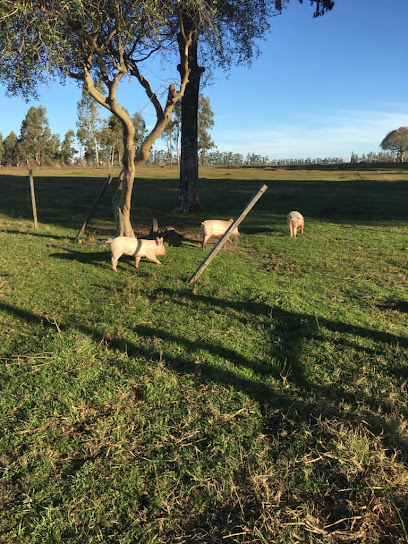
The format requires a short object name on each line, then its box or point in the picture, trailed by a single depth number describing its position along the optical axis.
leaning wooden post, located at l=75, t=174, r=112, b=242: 13.45
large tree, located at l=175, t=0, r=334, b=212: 15.45
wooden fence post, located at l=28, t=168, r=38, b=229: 15.32
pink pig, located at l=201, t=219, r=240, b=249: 11.48
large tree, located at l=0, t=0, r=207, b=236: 9.10
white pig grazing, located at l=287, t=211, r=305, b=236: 13.56
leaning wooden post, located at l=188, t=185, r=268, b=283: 7.33
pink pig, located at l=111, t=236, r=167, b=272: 9.47
